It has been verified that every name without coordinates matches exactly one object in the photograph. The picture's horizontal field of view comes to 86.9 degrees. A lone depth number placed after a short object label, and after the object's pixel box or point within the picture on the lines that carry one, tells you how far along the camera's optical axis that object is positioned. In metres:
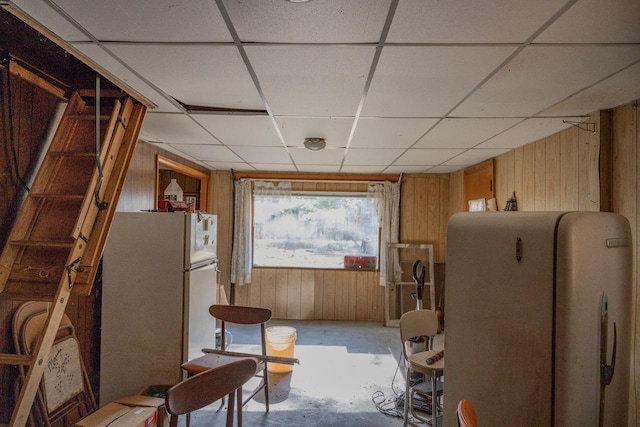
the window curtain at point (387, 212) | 5.20
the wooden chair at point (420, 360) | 2.23
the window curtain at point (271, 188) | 5.30
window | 5.41
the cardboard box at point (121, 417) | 2.02
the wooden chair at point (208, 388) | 1.48
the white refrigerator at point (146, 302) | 2.55
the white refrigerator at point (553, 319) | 1.14
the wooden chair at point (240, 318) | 2.51
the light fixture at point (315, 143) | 3.06
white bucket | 3.48
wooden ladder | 1.63
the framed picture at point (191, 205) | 2.93
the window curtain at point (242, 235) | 5.18
